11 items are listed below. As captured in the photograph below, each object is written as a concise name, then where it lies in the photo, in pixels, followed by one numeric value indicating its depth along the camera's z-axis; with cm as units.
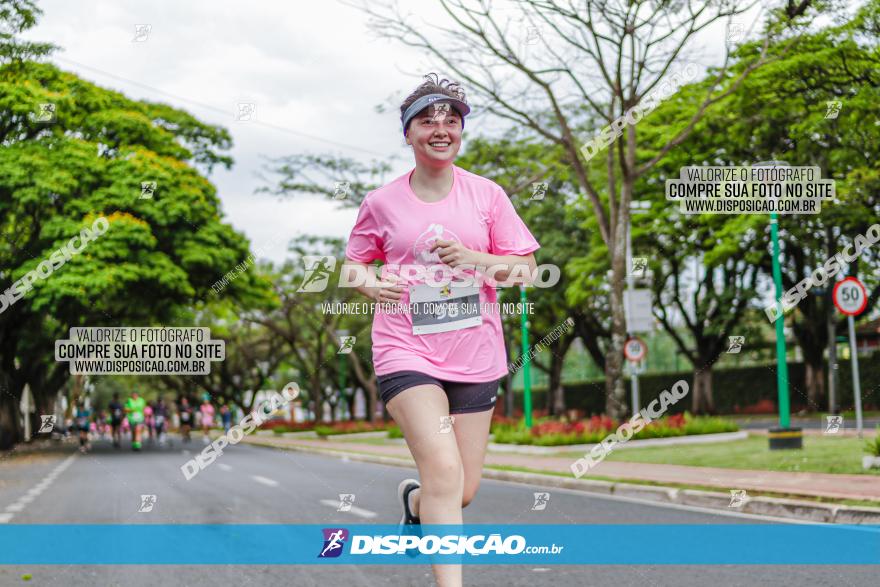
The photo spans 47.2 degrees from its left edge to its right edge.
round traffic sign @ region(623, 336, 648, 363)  2005
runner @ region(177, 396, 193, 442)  3319
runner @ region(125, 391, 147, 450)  2486
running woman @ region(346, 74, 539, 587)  346
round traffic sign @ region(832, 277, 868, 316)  1323
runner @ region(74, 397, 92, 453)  2692
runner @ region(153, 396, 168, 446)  3024
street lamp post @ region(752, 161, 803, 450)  1489
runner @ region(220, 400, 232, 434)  3894
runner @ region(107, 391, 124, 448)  2946
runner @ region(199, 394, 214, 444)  3137
